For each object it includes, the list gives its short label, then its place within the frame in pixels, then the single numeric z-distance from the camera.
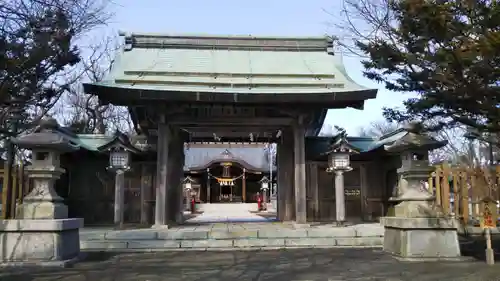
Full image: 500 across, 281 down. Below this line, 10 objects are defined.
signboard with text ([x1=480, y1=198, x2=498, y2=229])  8.86
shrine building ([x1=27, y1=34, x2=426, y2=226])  13.55
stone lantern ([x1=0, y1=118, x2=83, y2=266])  8.89
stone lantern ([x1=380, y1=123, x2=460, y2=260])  9.20
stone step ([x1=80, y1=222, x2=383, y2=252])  11.58
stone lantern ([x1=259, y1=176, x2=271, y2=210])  36.50
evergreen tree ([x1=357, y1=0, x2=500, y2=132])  7.11
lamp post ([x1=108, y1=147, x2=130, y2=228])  14.61
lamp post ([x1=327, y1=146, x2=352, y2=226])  14.66
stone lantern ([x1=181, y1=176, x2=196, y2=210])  37.19
